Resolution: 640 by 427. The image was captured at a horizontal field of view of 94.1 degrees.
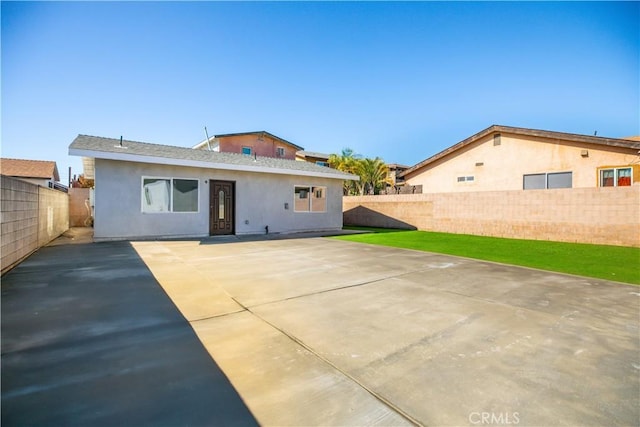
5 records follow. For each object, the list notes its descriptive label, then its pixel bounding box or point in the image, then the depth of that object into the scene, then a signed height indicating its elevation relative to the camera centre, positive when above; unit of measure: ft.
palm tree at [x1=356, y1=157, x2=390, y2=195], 83.46 +10.03
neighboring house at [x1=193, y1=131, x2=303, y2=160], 80.12 +18.61
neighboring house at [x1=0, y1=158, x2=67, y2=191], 88.17 +11.90
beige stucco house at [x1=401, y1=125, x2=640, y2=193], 38.93 +7.32
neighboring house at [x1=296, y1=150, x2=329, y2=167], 109.19 +19.31
